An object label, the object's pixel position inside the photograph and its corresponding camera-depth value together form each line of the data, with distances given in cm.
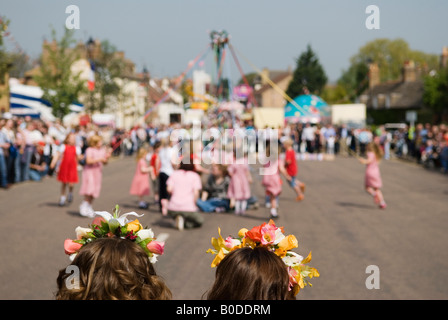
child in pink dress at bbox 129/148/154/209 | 1221
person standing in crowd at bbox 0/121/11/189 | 1522
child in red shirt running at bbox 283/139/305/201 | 1357
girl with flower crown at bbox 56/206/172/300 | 237
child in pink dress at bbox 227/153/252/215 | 1167
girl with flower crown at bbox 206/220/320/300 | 235
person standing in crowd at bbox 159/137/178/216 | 1171
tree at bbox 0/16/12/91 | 1808
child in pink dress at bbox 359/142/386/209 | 1263
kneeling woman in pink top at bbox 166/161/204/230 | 980
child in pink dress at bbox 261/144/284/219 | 1118
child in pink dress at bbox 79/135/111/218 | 1088
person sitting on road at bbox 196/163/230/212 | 1228
